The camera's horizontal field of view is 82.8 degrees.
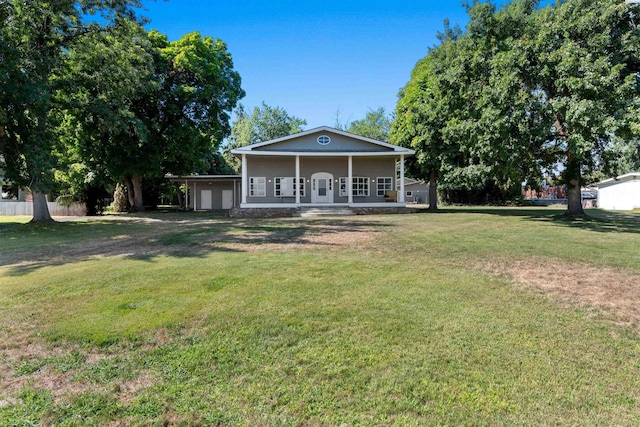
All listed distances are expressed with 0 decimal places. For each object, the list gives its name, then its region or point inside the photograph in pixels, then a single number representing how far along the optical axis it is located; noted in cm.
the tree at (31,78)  1294
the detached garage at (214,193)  3039
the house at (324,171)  2223
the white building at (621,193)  3044
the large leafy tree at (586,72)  1233
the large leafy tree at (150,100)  1656
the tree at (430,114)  1862
